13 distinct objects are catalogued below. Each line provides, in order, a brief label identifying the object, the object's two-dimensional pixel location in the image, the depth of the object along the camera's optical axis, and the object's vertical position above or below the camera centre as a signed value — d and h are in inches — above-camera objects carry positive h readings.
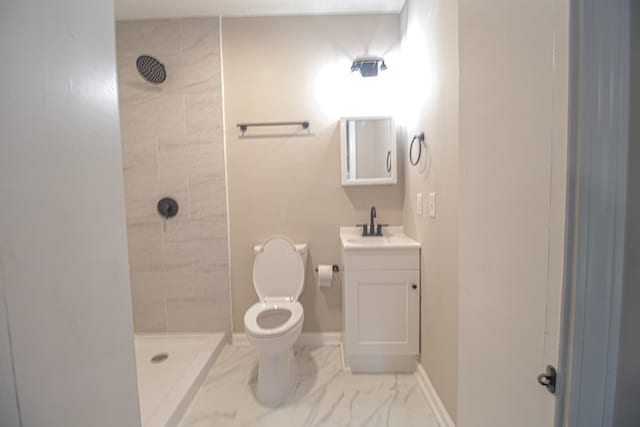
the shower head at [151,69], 83.3 +38.8
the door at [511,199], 22.0 -0.5
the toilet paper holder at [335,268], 90.7 -22.7
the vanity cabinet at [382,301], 72.7 -27.0
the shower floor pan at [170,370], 60.4 -45.1
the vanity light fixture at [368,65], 81.8 +38.1
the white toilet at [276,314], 64.5 -29.9
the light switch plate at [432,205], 62.6 -2.2
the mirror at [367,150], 86.3 +14.0
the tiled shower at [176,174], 87.5 +7.9
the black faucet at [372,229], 87.4 -10.3
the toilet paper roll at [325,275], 85.7 -23.6
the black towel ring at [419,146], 70.1 +12.8
